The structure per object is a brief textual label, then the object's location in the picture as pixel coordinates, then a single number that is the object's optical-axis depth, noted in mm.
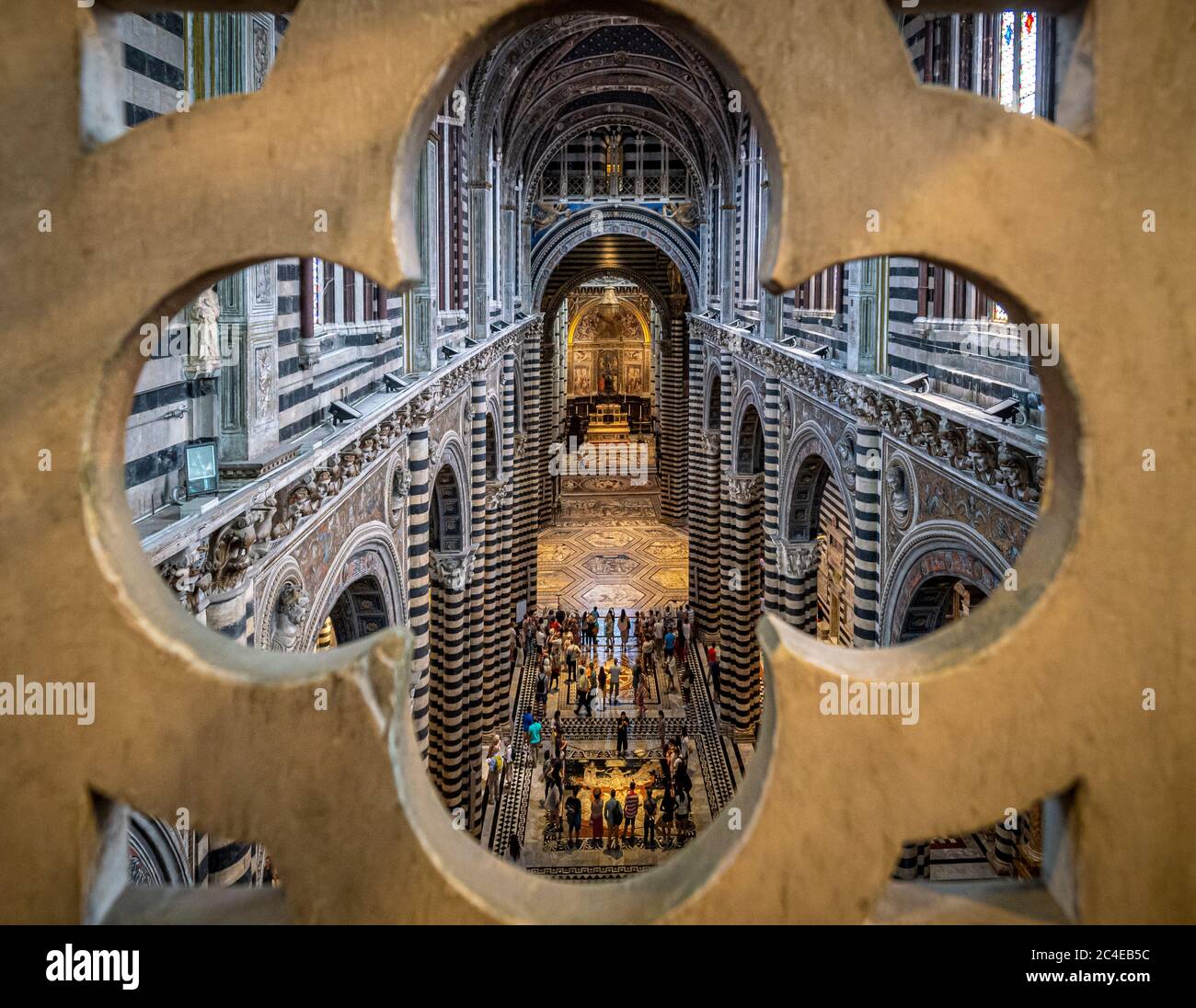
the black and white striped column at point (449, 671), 15602
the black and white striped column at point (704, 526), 24766
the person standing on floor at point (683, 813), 16156
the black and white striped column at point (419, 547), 11617
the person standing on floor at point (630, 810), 15227
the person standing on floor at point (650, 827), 15578
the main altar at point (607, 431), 48781
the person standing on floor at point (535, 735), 18250
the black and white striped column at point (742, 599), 20312
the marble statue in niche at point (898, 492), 10594
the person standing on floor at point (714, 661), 21938
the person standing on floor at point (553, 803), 15914
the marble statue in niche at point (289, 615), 7055
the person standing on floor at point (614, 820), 15266
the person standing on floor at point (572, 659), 21781
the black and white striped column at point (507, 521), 21250
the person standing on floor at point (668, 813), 16000
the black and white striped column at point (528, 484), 26781
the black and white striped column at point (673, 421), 35156
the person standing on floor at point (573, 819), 15367
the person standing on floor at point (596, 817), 15406
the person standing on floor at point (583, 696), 20047
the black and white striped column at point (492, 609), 18141
